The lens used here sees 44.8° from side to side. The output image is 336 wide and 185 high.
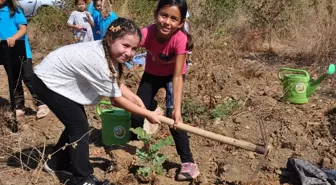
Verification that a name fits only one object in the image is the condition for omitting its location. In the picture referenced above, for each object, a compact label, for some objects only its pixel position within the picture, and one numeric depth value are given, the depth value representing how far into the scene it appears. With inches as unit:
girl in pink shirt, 102.1
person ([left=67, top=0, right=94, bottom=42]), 206.0
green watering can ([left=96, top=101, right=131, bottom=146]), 125.6
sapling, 107.3
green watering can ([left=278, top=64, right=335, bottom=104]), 161.0
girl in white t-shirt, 90.0
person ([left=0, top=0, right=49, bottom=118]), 144.3
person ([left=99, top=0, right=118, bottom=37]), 191.9
